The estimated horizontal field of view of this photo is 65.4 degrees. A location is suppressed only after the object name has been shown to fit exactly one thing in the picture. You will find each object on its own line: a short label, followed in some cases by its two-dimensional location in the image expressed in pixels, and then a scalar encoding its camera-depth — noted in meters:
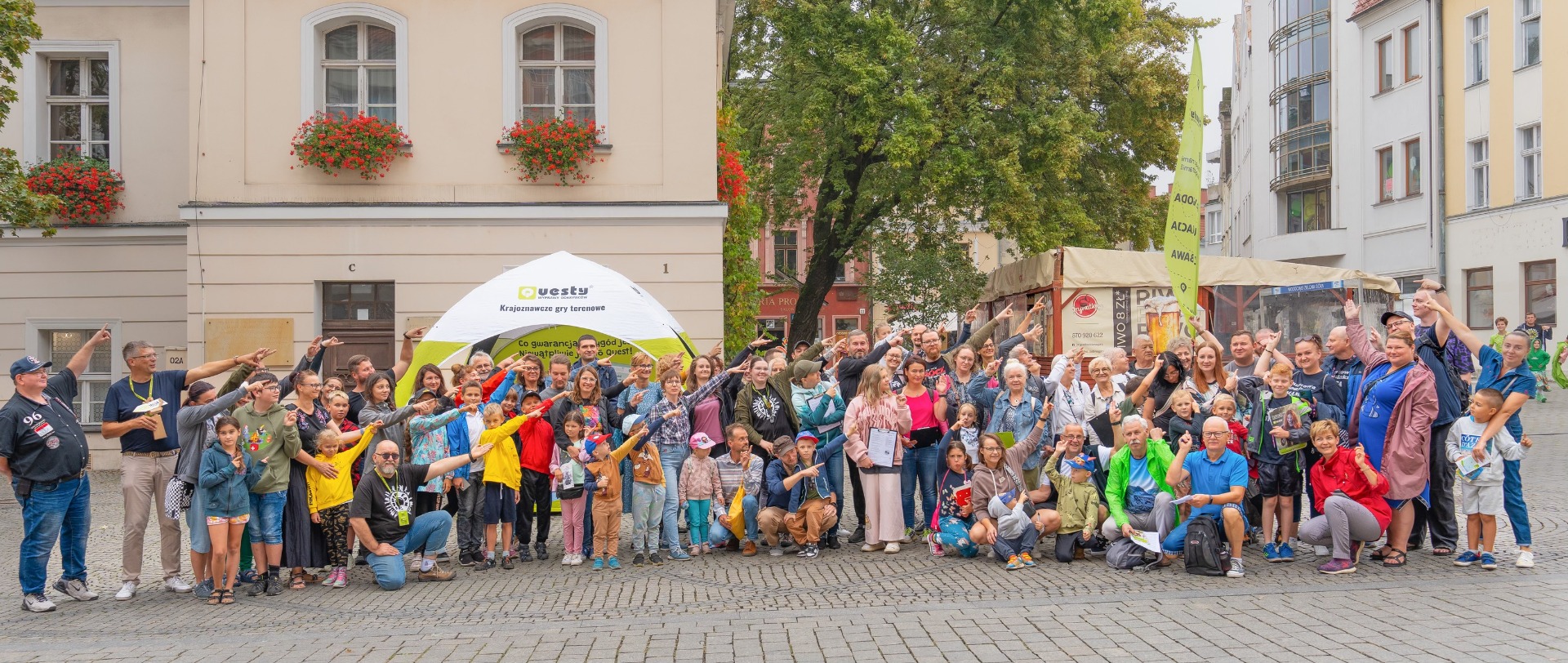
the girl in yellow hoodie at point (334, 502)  8.88
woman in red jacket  8.52
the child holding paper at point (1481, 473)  8.36
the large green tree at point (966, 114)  21.92
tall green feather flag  10.60
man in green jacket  8.88
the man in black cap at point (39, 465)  8.17
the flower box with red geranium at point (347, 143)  16.19
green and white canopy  12.19
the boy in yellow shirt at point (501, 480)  9.59
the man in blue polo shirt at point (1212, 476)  8.63
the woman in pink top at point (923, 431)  10.24
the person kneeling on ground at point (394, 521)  8.76
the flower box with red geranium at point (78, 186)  17.38
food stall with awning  19.19
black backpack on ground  8.45
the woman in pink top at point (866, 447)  9.98
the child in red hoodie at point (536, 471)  9.94
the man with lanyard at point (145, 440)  8.62
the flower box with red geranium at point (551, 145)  16.34
